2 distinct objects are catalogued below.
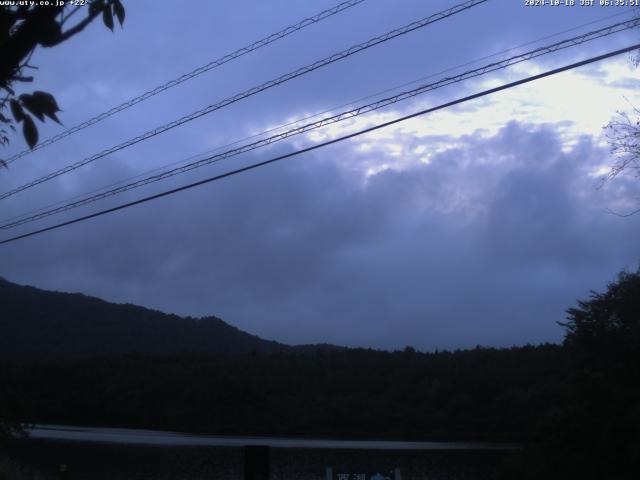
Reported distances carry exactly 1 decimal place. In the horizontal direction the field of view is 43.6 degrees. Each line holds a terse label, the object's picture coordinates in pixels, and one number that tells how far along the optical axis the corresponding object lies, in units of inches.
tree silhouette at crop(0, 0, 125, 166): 133.0
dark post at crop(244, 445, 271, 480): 346.3
